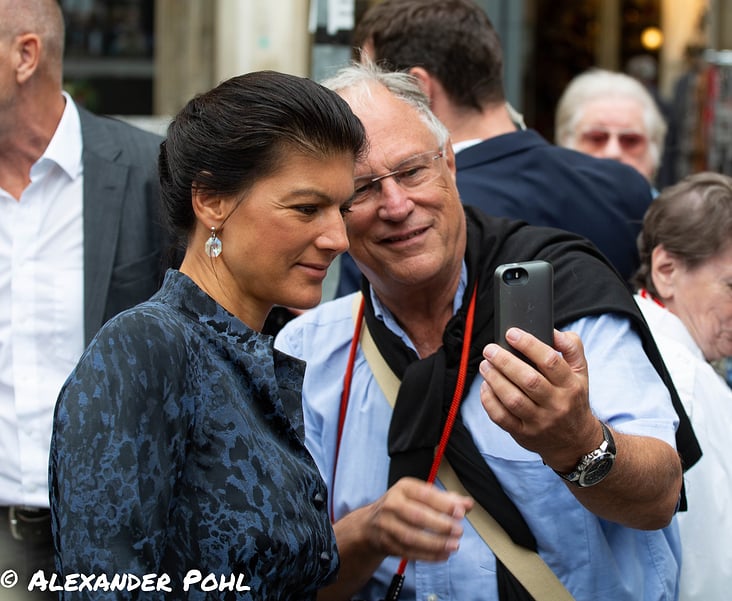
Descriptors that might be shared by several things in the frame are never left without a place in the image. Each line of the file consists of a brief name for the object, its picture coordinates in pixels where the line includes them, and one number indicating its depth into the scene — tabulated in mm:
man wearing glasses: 2109
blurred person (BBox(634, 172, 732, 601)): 2936
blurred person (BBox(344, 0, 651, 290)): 3748
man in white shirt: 3486
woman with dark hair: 1840
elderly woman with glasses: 5398
